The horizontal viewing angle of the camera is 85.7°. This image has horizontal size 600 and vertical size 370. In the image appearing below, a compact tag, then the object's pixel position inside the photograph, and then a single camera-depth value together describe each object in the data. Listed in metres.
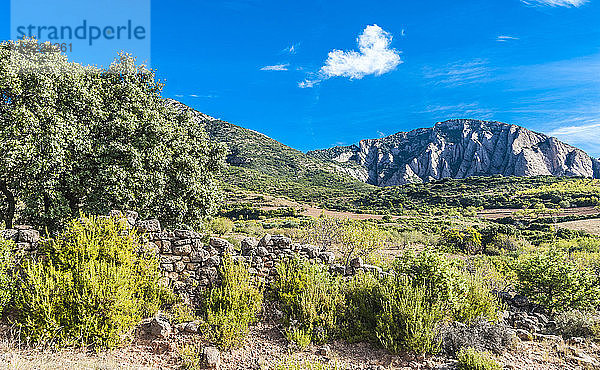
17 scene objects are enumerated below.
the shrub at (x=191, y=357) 5.04
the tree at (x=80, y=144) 8.86
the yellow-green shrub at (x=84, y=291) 5.27
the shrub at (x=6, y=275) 5.60
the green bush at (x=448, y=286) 6.50
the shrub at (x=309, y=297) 6.23
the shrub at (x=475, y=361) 4.91
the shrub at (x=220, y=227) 23.32
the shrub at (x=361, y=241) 11.09
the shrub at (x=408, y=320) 5.59
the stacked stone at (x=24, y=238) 6.44
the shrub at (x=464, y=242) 24.70
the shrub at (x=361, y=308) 6.15
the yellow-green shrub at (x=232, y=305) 5.79
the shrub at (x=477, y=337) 5.69
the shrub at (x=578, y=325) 6.55
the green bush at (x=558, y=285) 8.02
